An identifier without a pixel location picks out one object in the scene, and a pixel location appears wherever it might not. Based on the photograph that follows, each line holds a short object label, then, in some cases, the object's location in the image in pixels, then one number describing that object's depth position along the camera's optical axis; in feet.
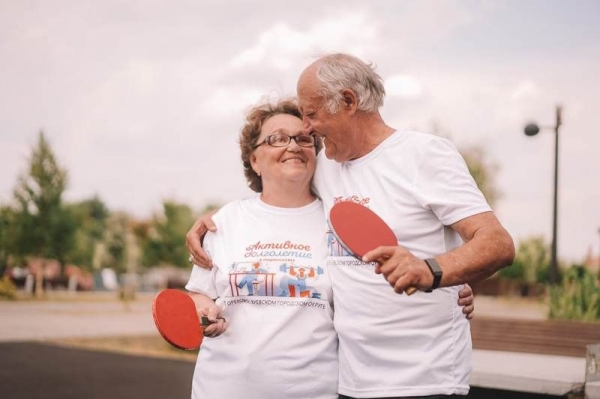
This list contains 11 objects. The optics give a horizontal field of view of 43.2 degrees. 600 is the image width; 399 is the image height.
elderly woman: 9.79
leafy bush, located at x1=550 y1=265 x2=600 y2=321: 35.78
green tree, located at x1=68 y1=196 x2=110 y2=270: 109.60
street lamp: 51.61
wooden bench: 25.62
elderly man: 8.07
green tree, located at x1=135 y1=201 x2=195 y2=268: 161.99
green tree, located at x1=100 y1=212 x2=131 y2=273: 170.40
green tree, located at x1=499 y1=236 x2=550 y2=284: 182.09
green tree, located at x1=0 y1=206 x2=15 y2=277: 101.55
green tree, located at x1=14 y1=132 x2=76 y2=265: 98.99
